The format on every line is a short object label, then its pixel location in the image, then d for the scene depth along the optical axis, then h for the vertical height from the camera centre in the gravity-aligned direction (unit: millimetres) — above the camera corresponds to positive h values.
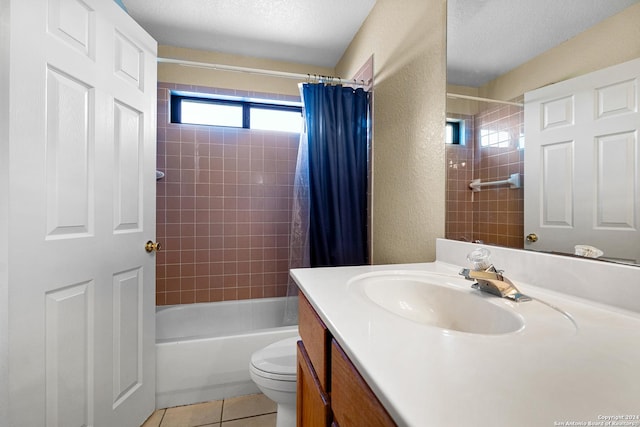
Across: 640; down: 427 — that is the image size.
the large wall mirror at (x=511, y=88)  670 +399
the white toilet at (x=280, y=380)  1134 -687
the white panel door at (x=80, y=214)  868 -2
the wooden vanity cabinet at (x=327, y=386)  431 -345
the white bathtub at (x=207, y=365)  1515 -846
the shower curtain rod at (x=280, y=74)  1692 +905
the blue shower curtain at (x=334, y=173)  1845 +277
